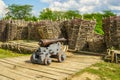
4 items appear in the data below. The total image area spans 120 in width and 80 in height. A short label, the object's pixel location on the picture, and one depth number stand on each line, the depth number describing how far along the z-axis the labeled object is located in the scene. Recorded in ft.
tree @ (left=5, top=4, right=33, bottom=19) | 100.86
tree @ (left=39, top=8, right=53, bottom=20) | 82.85
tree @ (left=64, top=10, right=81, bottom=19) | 86.04
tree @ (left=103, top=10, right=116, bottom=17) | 72.64
